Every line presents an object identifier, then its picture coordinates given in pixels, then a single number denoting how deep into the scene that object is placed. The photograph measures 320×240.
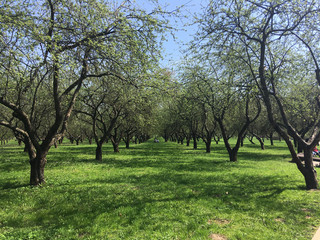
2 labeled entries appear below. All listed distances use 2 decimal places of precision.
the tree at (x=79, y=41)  7.83
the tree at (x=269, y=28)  9.55
